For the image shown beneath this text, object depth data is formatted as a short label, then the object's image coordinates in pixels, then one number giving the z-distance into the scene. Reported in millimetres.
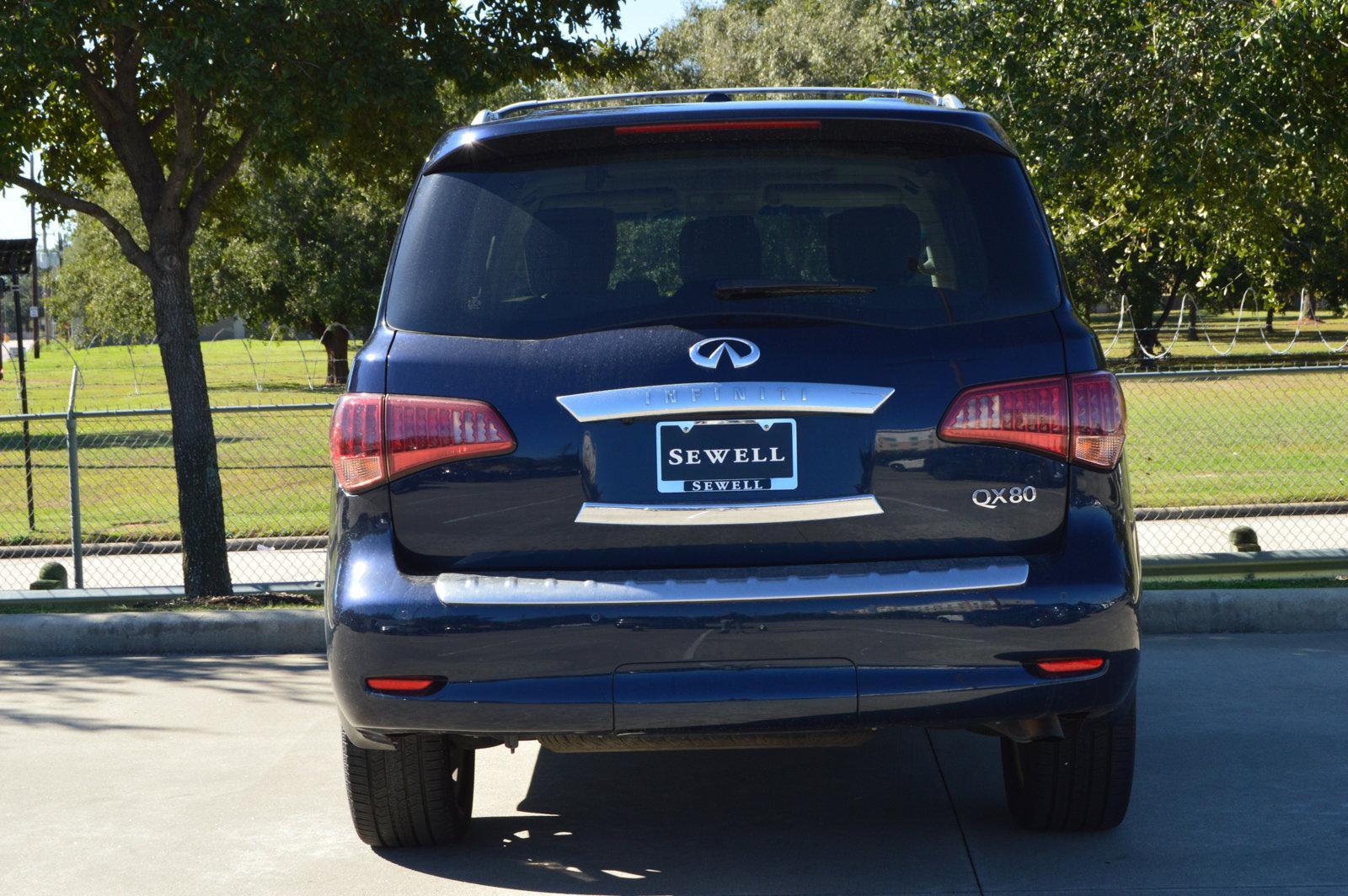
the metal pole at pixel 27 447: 12500
